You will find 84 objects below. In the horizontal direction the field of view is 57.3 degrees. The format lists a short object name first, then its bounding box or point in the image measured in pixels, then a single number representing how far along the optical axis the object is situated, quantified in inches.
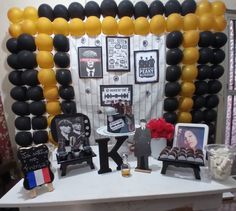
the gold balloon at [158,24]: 79.7
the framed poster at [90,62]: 83.0
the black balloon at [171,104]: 86.0
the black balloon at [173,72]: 83.1
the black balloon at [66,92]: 81.4
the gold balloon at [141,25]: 79.9
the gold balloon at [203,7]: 81.8
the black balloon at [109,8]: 78.0
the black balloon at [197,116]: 88.8
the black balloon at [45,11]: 77.0
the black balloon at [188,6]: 81.3
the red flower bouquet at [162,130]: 52.2
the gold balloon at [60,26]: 76.7
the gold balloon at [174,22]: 79.9
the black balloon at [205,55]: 83.6
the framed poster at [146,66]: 85.6
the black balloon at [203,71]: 85.2
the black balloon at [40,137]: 82.7
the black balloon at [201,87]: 87.0
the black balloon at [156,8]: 80.5
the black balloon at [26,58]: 76.2
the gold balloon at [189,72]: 83.7
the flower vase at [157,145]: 52.4
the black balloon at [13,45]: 77.5
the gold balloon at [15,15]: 78.6
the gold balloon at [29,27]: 76.7
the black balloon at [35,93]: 80.0
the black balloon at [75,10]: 77.5
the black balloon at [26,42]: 75.7
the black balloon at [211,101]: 89.2
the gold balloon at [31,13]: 77.9
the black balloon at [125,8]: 78.5
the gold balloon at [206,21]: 81.4
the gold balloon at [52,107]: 82.4
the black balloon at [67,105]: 81.0
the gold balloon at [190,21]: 80.3
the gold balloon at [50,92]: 81.4
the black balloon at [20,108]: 81.3
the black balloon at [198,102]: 88.5
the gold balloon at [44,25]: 75.7
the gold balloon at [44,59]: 77.3
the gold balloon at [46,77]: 78.5
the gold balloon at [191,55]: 82.0
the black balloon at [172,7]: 80.8
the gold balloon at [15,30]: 78.2
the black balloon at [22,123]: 82.0
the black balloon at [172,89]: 84.3
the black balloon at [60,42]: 76.6
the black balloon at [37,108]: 81.1
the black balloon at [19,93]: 80.5
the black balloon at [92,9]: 78.0
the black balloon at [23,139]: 82.0
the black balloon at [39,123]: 82.9
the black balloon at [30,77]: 78.5
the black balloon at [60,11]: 77.8
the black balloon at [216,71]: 87.1
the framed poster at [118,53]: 83.4
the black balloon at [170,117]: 86.2
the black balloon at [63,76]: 79.4
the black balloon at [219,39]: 83.8
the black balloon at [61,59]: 78.2
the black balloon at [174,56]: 81.7
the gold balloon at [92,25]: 78.0
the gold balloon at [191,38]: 80.7
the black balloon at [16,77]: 80.1
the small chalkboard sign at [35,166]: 37.8
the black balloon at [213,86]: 88.4
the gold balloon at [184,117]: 87.1
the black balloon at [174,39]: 80.3
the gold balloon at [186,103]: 86.5
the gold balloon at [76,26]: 77.8
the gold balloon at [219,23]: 83.4
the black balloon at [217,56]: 85.9
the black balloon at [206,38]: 81.9
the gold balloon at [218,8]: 82.6
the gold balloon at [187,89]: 85.0
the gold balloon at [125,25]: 79.0
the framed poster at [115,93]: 86.6
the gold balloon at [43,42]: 76.3
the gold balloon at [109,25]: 78.6
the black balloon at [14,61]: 78.1
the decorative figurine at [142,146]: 45.8
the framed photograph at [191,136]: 49.1
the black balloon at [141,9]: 79.8
